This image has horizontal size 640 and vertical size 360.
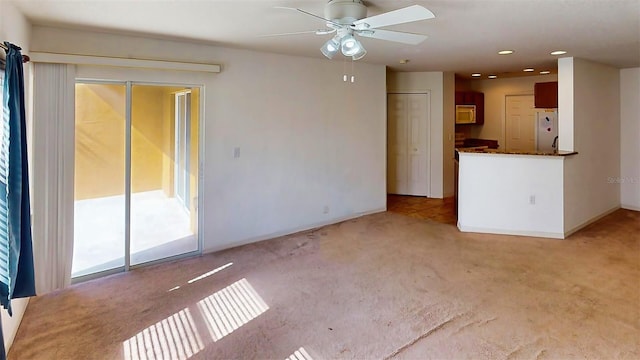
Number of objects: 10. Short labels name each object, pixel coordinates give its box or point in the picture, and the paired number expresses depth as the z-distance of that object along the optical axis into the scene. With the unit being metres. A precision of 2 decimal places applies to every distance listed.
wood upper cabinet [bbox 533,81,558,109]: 6.34
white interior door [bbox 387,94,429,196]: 7.06
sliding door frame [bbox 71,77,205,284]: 3.58
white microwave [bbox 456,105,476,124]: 7.79
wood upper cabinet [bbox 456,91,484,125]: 7.72
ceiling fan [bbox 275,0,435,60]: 2.35
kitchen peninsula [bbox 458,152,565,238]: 4.72
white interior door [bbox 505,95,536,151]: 7.73
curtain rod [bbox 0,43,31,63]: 2.56
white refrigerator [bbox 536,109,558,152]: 7.15
